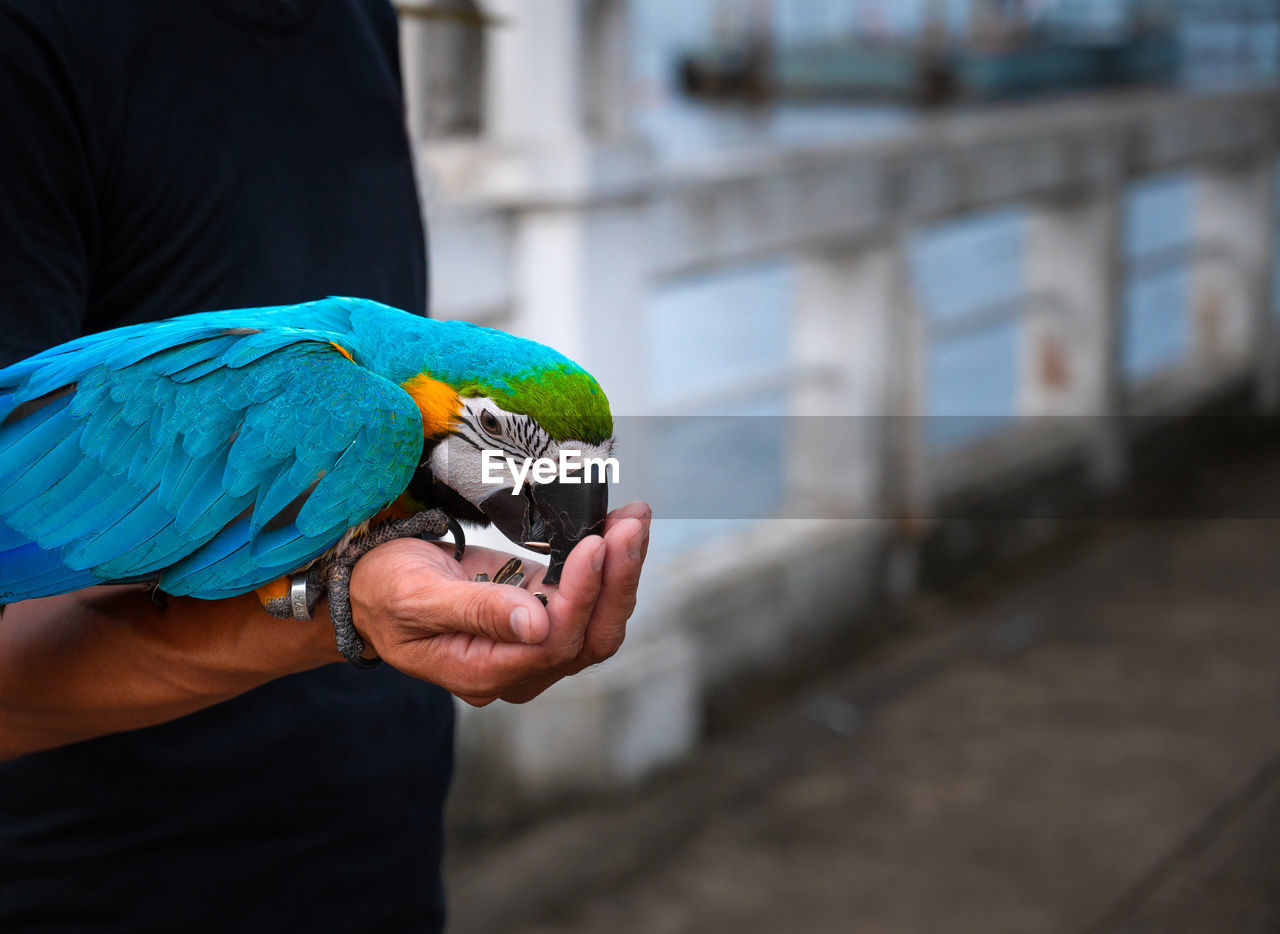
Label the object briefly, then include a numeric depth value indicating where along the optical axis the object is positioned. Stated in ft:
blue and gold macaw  3.08
